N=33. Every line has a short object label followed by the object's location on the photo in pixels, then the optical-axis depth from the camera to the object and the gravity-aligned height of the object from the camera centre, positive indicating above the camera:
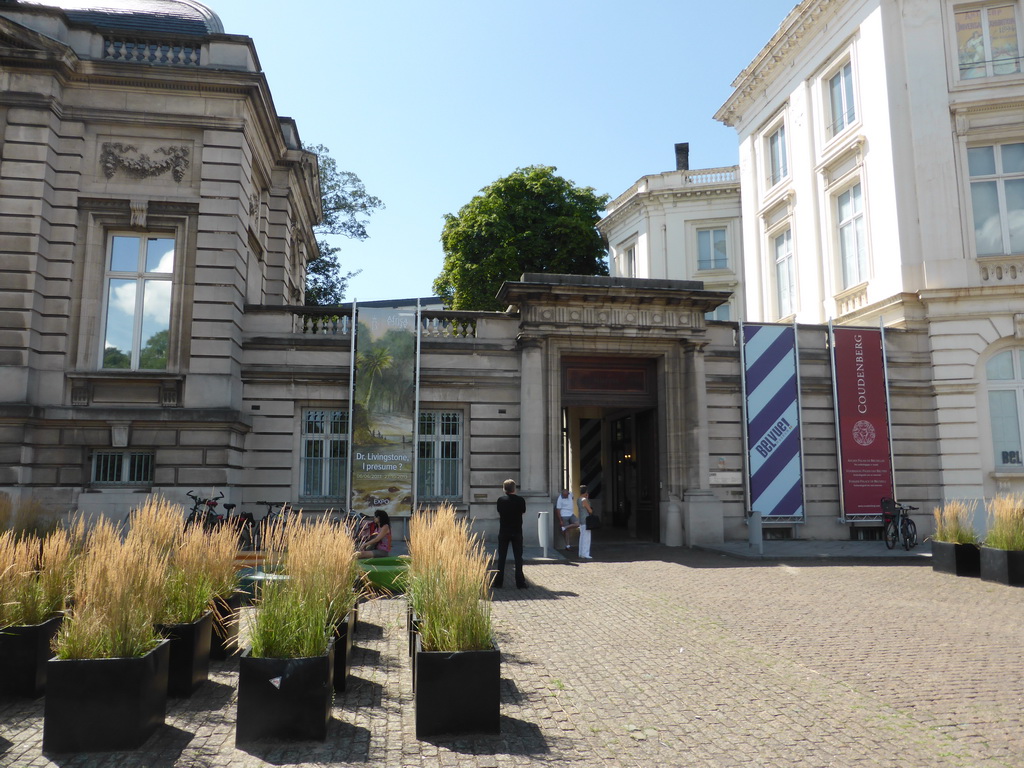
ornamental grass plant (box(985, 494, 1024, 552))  11.34 -0.59
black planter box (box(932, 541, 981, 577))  12.19 -1.18
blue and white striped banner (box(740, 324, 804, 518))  17.92 +1.64
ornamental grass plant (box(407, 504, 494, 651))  5.12 -0.77
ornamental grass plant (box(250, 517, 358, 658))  5.01 -0.75
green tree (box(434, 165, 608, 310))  35.19 +11.95
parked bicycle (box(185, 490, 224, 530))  13.70 -0.37
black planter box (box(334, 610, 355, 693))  5.79 -1.30
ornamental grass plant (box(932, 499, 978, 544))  12.34 -0.64
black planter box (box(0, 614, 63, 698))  5.52 -1.26
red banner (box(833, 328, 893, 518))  18.31 +1.67
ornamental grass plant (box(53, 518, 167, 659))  4.76 -0.78
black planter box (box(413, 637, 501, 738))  4.93 -1.33
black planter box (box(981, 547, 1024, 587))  11.12 -1.19
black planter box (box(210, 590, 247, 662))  6.61 -1.25
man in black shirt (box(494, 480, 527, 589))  11.30 -0.50
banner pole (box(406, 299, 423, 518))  16.42 +1.13
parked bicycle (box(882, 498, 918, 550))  16.56 -0.85
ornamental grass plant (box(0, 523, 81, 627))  5.63 -0.70
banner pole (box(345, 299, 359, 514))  16.19 +2.16
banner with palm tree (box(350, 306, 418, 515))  16.31 +1.71
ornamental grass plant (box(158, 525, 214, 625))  5.92 -0.76
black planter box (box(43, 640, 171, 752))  4.56 -1.32
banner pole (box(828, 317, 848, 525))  18.17 +0.89
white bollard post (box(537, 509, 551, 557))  14.98 -0.78
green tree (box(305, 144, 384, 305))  35.75 +13.08
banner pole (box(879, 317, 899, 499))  18.56 +1.85
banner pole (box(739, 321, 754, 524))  17.81 +1.54
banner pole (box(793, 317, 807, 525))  18.06 +2.06
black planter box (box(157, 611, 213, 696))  5.68 -1.29
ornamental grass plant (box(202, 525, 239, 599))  6.53 -0.64
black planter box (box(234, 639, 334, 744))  4.76 -1.35
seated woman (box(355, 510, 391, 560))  11.23 -0.80
